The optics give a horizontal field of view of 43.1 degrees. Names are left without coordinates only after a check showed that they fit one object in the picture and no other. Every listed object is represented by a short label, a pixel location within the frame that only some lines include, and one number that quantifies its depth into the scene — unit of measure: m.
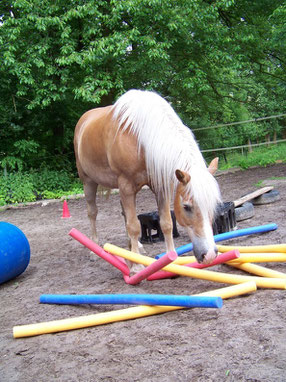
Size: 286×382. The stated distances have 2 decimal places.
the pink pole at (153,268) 2.55
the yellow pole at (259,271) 3.08
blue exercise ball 3.91
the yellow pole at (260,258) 3.27
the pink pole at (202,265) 2.91
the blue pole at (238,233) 3.94
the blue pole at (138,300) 2.37
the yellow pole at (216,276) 2.86
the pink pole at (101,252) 3.63
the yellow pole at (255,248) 3.50
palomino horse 2.88
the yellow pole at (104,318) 2.67
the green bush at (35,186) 10.80
